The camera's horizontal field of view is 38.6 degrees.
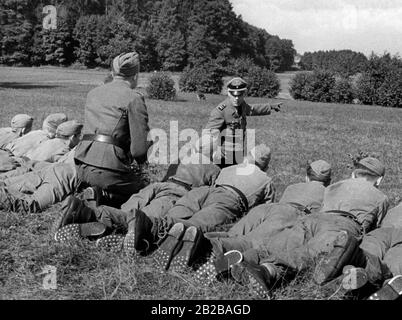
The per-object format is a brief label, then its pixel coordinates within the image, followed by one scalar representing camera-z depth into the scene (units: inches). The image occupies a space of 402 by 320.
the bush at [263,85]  1259.2
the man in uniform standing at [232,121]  293.9
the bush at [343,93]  1183.6
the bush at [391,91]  1130.7
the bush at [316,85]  1202.0
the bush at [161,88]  980.6
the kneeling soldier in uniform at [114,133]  221.5
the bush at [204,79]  1233.4
